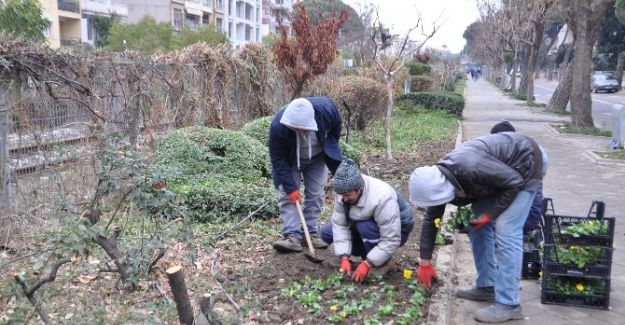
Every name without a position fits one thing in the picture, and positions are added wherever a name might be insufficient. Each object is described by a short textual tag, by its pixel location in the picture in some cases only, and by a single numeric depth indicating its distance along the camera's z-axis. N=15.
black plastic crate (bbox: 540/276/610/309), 4.19
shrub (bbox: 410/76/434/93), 25.59
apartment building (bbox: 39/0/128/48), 35.66
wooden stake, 2.98
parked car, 42.00
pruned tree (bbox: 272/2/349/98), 11.20
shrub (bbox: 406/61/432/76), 27.65
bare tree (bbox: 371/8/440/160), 10.29
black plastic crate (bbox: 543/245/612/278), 4.11
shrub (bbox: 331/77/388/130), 13.05
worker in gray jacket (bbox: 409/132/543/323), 3.54
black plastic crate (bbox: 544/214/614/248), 4.06
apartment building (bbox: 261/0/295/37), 84.25
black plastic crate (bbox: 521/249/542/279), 4.71
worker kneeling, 4.12
